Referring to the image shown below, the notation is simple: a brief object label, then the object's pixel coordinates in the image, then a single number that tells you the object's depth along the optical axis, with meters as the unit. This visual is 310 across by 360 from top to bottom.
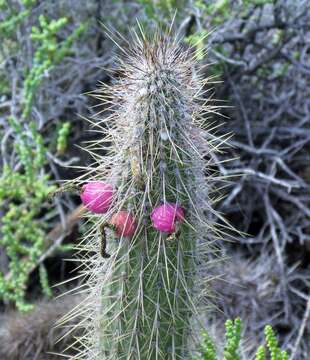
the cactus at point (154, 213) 0.75
